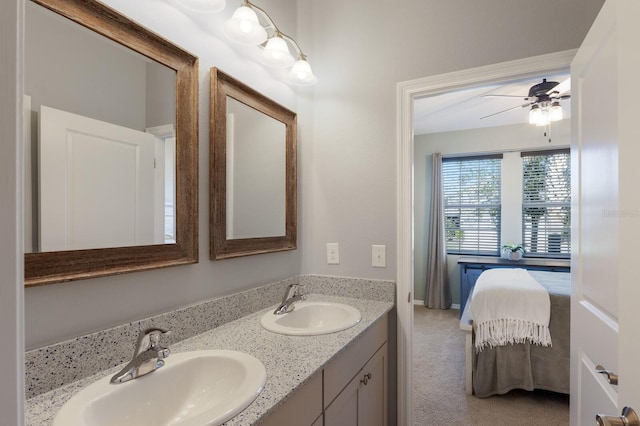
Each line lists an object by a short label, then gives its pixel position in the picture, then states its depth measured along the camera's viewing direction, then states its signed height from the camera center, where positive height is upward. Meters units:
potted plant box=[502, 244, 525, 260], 4.38 -0.51
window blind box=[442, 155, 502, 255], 4.76 +0.12
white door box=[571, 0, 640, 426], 0.63 -0.01
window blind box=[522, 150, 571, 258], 4.39 +0.12
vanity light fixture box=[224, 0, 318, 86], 1.38 +0.76
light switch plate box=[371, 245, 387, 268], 1.84 -0.24
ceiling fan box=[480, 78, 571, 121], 2.80 +0.93
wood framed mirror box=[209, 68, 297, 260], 1.41 +0.19
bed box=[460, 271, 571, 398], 2.35 -1.07
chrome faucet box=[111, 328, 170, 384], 0.91 -0.41
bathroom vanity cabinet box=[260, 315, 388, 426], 0.97 -0.63
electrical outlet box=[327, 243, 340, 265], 1.96 -0.24
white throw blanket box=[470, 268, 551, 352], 2.39 -0.74
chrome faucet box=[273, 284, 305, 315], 1.58 -0.43
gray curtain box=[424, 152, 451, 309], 4.74 -0.64
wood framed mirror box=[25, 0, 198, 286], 0.88 +0.12
